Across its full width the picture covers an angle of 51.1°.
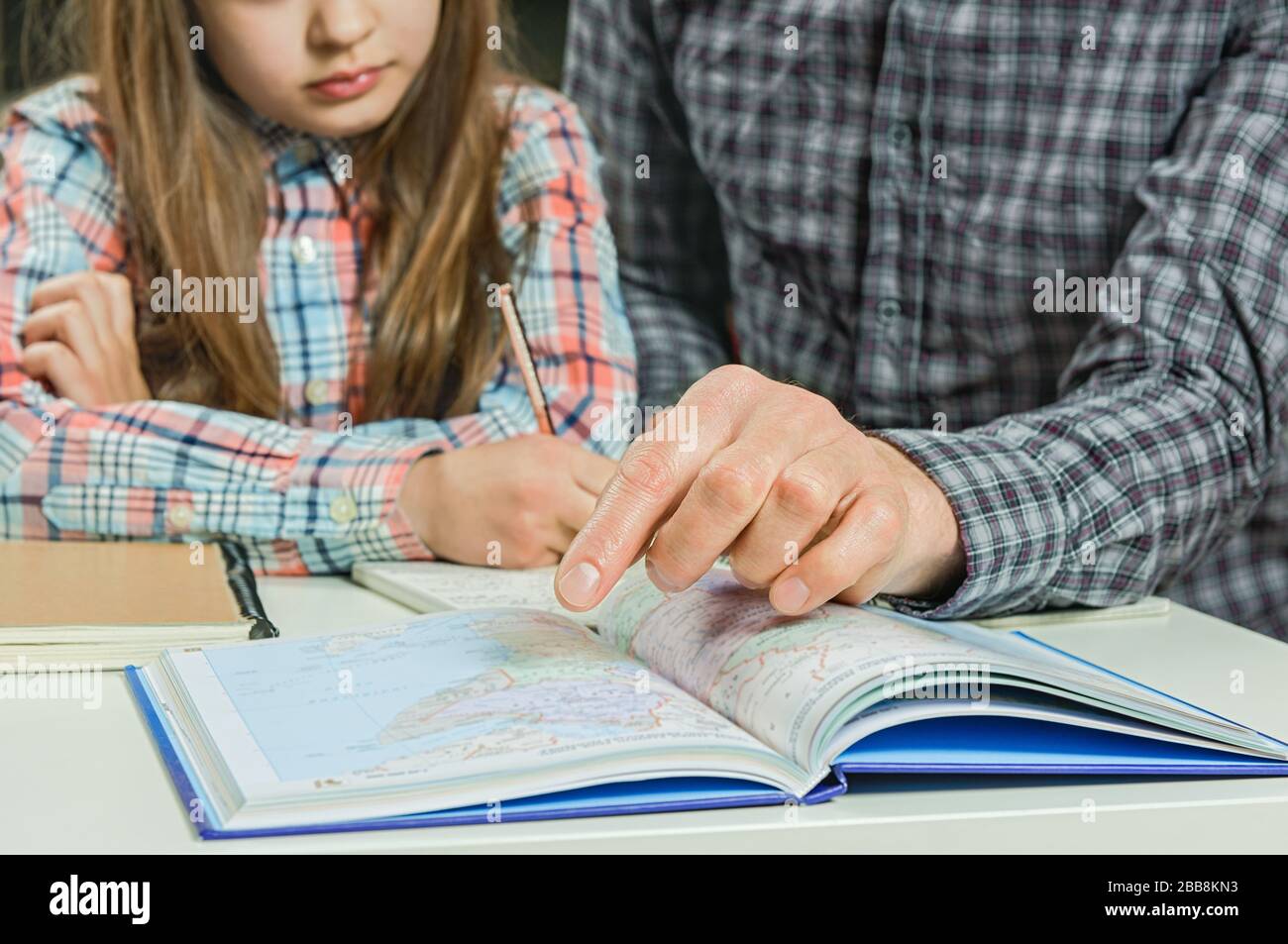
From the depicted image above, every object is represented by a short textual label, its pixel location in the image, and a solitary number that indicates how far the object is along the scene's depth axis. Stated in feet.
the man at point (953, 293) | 2.15
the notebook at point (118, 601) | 2.24
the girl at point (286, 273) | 3.36
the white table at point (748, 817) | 1.56
